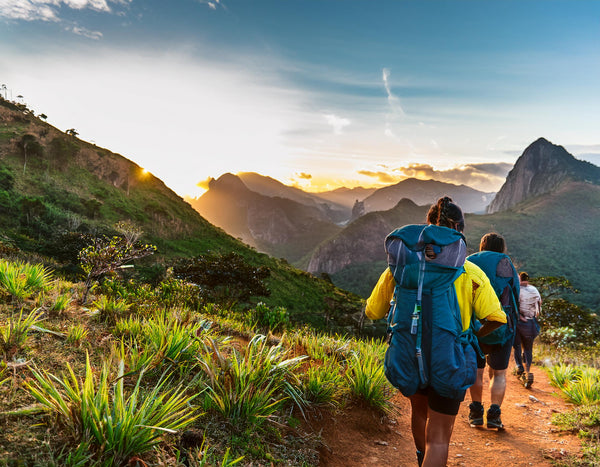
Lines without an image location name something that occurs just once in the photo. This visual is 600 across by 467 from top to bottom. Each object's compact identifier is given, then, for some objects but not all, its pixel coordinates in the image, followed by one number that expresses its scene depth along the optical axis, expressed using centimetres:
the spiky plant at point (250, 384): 301
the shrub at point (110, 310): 496
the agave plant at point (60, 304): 466
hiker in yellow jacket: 237
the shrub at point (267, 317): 744
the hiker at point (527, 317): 569
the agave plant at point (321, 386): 382
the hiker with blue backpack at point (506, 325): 393
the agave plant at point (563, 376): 628
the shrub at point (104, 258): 644
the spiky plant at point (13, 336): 306
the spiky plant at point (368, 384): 425
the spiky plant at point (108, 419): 207
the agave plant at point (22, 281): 484
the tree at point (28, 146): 4549
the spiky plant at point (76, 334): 371
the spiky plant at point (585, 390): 503
